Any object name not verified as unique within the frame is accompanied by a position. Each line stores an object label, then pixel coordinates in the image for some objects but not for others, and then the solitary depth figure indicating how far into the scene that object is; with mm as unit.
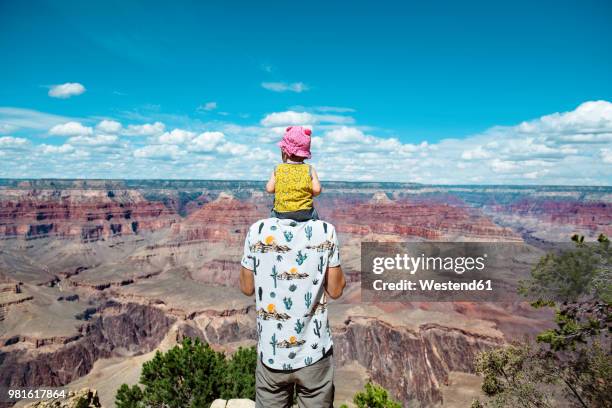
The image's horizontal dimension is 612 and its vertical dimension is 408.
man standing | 3566
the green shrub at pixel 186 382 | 14758
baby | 3549
